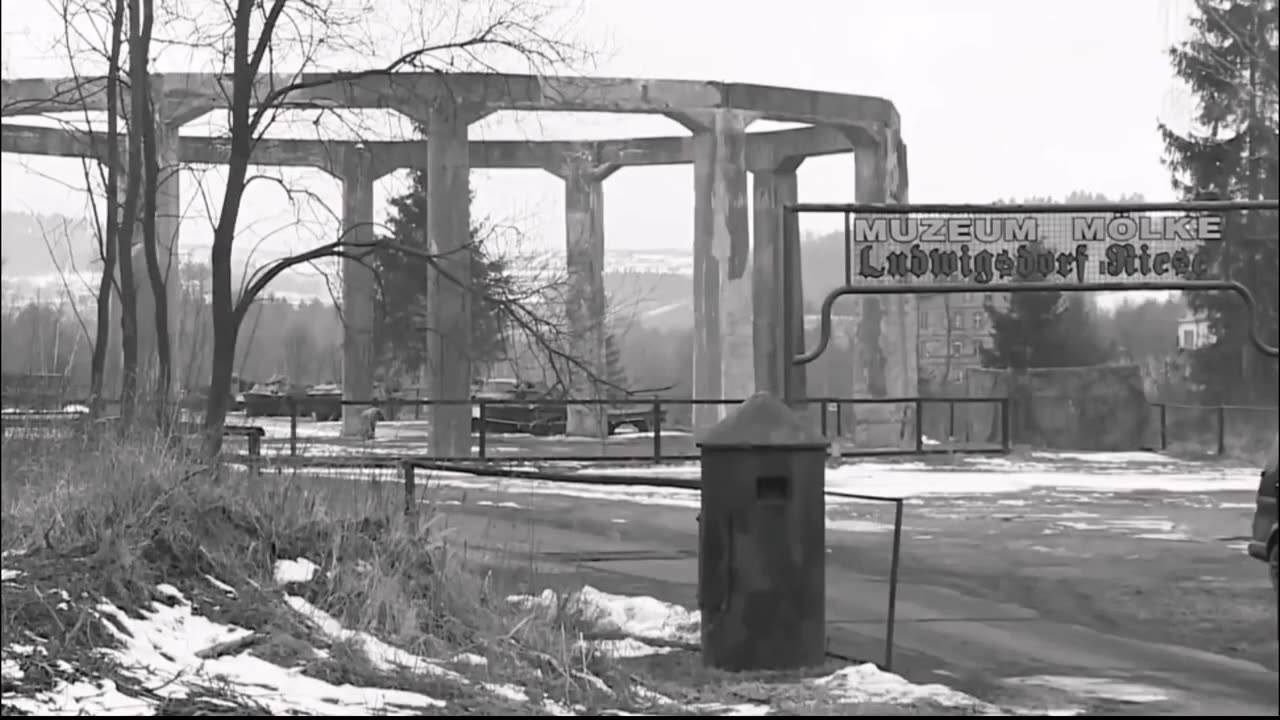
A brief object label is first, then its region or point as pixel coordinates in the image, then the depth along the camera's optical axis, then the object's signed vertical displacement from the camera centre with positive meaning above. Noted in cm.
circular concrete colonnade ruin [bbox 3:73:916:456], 3481 +499
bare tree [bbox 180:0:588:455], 1998 +344
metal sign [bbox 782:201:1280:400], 2056 +169
